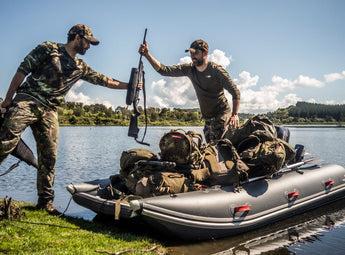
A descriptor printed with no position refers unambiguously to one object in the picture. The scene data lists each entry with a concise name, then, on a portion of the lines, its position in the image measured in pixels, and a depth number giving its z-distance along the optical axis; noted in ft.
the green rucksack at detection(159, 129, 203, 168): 17.81
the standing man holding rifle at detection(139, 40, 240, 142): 21.45
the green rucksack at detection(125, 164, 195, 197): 16.75
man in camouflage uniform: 16.17
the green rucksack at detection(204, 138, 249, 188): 18.80
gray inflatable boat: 15.65
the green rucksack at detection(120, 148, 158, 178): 18.37
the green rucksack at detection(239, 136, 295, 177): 18.98
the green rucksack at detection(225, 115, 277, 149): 20.62
